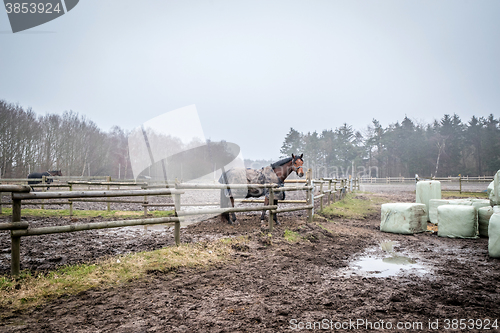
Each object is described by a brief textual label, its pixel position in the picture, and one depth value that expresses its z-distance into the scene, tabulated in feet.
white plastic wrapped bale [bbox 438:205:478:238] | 17.81
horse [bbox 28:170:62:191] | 61.27
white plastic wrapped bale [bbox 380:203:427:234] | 20.39
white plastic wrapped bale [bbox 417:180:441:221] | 25.51
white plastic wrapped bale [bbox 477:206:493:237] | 17.57
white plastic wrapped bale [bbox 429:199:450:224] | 22.84
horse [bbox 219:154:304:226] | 23.38
